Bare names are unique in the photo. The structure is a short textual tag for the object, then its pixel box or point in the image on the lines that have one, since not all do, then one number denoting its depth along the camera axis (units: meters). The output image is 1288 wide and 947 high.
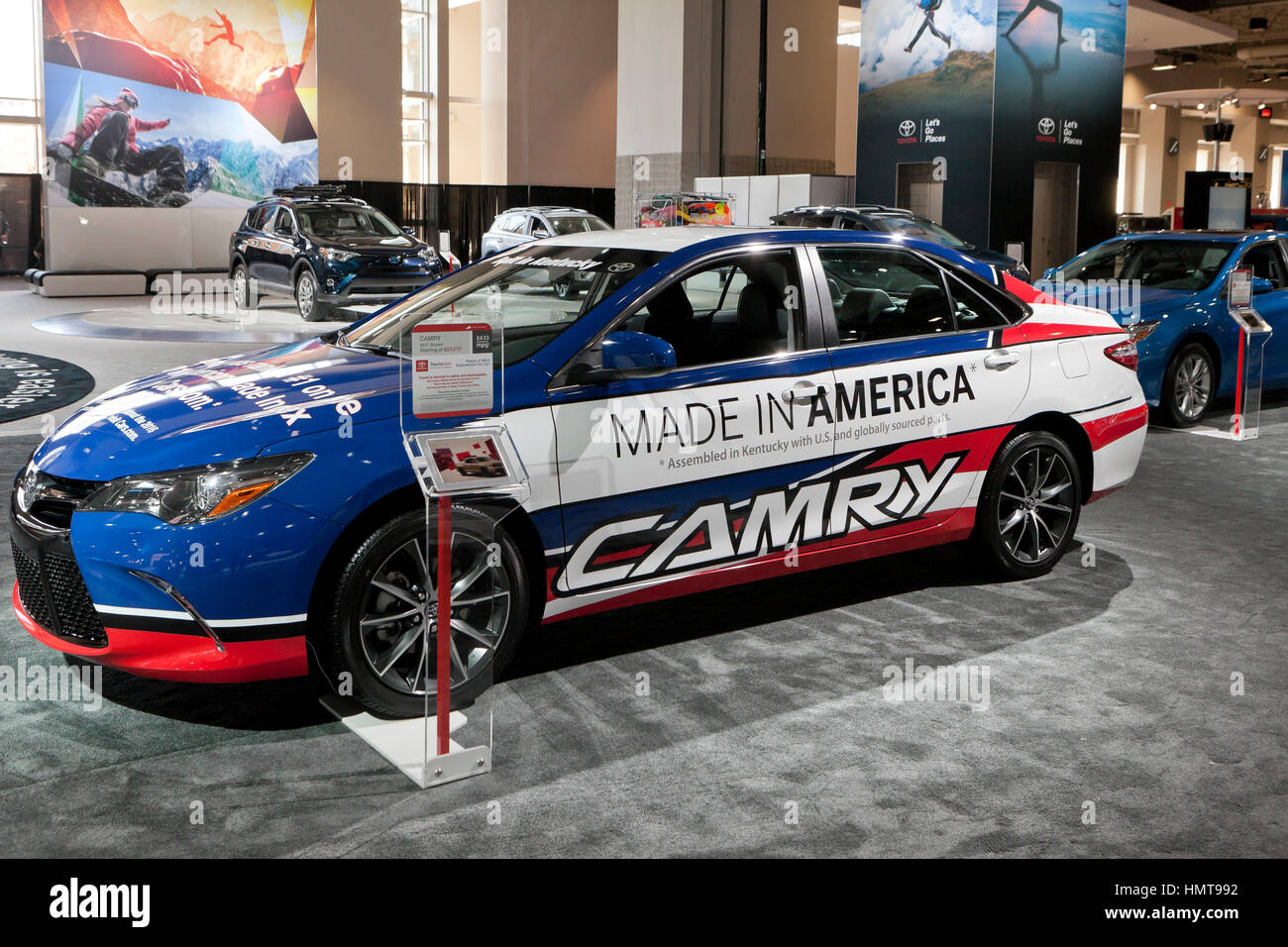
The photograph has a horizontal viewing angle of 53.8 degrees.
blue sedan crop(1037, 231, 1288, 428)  10.10
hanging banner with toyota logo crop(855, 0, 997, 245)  19.50
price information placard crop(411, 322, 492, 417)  3.60
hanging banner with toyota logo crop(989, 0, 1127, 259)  19.44
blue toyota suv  17.30
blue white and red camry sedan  3.83
